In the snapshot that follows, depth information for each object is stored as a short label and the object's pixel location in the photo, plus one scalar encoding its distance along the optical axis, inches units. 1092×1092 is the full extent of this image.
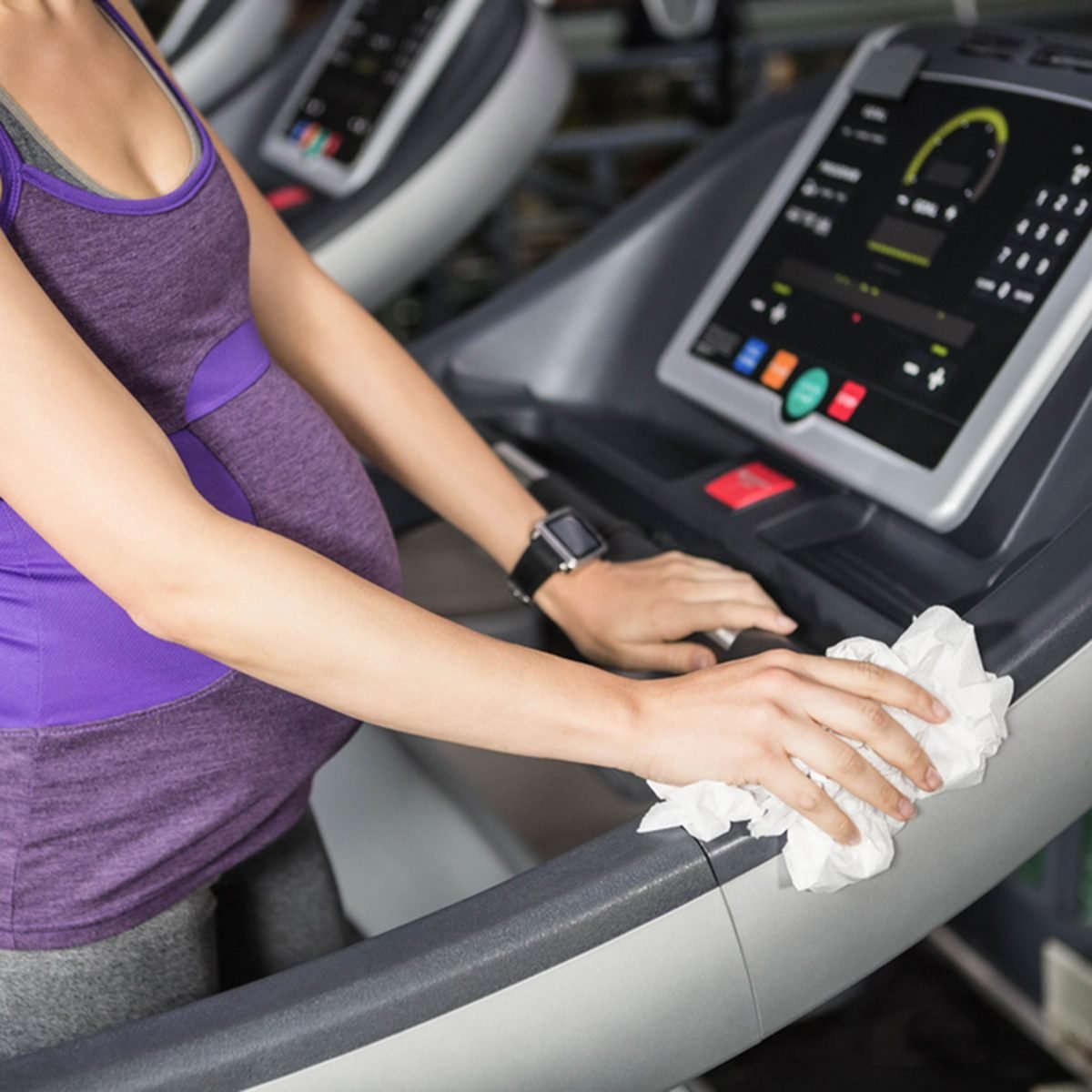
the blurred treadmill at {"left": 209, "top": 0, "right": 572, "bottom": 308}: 79.0
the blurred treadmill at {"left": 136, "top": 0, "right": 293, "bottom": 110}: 105.9
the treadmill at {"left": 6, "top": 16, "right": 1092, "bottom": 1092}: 32.6
